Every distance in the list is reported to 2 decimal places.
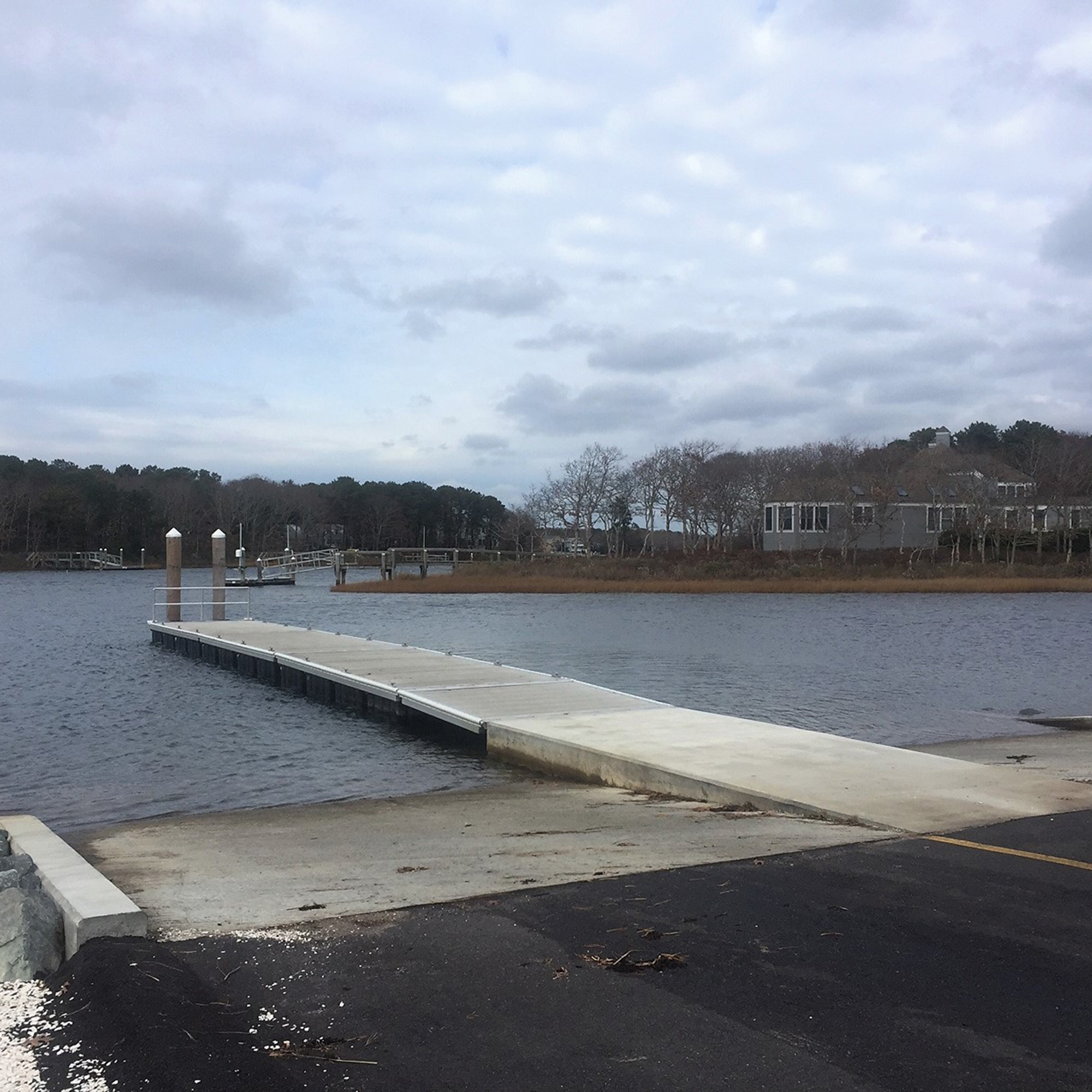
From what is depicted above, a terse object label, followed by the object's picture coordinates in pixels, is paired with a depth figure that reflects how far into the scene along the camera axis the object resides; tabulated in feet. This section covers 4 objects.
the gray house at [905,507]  229.45
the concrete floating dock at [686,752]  26.68
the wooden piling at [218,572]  100.99
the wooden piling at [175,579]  97.14
